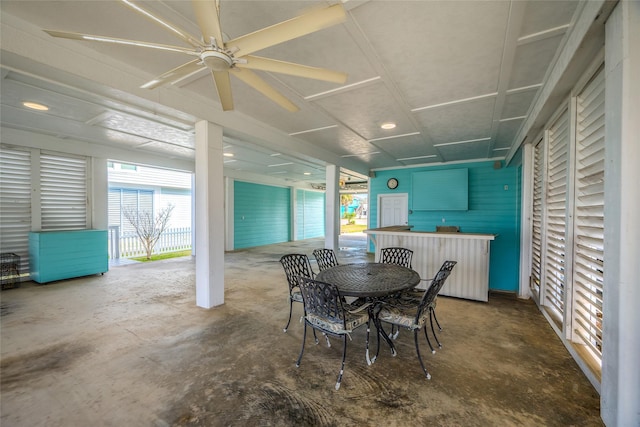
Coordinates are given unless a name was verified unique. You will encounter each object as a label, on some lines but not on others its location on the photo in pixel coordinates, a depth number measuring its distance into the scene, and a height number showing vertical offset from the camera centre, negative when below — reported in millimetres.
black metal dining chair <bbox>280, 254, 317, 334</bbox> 3087 -734
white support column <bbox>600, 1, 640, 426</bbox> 1363 -21
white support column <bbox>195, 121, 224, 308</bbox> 3443 -50
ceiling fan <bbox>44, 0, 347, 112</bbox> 1318 +943
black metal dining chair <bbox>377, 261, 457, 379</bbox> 2211 -935
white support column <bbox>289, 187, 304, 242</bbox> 11822 -201
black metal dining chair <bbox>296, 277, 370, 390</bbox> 2076 -878
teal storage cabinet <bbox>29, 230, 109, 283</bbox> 4594 -847
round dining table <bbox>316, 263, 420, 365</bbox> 2254 -689
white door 7539 +29
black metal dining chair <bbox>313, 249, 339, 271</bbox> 3689 -699
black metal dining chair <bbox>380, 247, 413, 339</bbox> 3744 -679
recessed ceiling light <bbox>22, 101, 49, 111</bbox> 3406 +1371
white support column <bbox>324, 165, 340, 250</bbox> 5988 +40
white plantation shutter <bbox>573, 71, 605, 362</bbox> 1906 -55
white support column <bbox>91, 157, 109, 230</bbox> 5555 +335
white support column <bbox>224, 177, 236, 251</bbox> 8565 -123
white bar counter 3957 -707
